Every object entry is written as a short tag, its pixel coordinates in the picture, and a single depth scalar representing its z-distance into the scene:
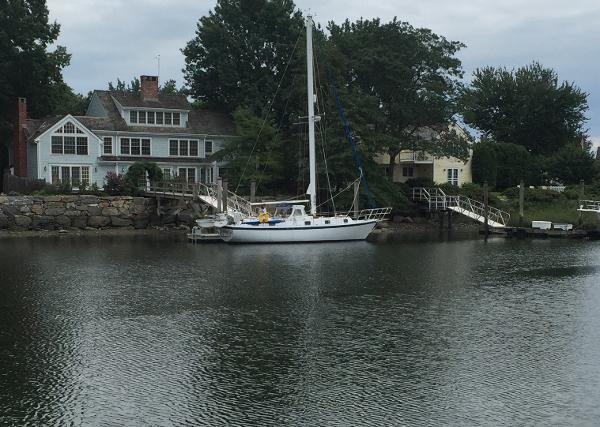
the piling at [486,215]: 52.24
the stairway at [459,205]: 56.16
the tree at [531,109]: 80.25
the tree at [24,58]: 61.12
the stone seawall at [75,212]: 51.75
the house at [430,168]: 67.81
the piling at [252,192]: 48.65
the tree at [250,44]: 67.12
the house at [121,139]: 58.72
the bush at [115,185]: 55.66
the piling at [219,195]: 47.97
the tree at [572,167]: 70.19
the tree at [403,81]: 58.81
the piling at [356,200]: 48.95
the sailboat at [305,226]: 44.69
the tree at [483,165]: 68.56
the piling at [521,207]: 52.65
